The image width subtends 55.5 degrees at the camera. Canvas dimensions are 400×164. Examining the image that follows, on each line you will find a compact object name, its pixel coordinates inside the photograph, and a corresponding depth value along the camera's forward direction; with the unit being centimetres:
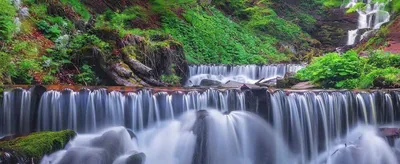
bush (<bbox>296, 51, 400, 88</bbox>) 1131
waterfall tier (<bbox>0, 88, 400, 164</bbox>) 813
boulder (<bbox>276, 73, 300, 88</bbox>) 1347
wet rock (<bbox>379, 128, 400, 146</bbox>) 909
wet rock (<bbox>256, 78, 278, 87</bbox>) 1443
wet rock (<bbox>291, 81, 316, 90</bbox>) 1223
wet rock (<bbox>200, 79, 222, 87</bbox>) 1441
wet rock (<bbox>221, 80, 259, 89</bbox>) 1294
